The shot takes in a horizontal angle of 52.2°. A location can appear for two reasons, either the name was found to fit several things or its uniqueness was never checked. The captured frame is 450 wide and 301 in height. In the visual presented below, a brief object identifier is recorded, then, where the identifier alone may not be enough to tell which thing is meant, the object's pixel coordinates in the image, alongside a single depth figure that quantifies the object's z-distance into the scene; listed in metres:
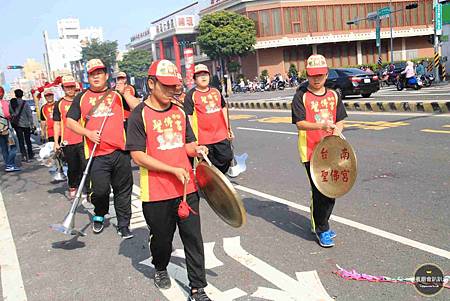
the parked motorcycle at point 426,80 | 23.00
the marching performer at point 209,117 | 6.11
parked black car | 19.73
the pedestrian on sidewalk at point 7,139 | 10.07
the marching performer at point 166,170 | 3.34
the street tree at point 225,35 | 46.41
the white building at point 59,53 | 139.50
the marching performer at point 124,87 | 5.24
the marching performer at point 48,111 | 9.32
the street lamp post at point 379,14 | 29.14
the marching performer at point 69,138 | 6.68
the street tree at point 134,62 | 76.06
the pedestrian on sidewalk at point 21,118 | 11.44
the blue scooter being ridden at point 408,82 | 21.62
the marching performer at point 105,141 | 5.05
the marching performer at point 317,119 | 4.28
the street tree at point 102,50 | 84.36
